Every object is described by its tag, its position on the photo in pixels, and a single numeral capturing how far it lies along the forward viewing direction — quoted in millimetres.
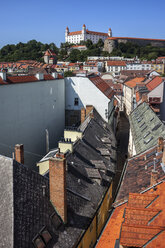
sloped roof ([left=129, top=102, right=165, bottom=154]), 23328
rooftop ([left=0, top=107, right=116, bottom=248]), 11576
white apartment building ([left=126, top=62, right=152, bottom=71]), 131375
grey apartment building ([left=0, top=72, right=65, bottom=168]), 25609
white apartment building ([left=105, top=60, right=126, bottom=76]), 135525
